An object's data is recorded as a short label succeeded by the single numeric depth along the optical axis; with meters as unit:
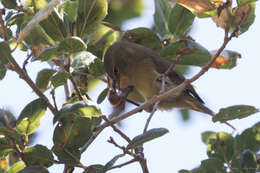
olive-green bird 7.25
